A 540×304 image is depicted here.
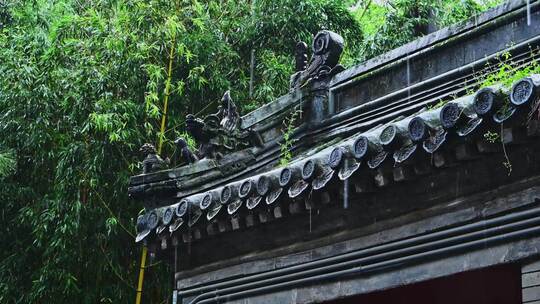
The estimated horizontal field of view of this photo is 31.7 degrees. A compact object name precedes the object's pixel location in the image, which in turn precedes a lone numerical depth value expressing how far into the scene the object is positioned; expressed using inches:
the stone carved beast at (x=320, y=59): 354.6
